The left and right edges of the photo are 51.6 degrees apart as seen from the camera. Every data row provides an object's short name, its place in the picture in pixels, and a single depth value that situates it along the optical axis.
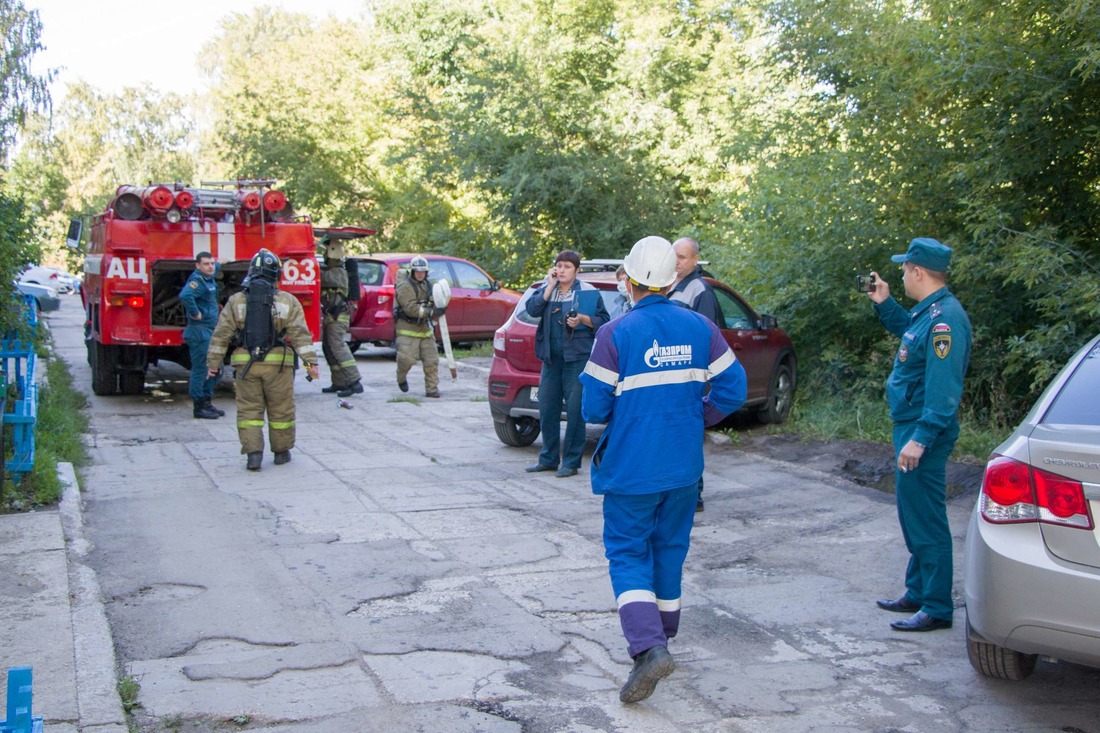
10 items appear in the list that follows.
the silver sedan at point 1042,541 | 3.89
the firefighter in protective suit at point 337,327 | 13.80
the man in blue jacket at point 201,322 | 11.93
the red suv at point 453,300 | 17.52
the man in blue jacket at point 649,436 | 4.48
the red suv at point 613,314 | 9.87
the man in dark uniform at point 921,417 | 5.14
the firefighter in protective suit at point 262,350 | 9.27
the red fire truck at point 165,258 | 12.50
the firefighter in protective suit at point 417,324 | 13.60
